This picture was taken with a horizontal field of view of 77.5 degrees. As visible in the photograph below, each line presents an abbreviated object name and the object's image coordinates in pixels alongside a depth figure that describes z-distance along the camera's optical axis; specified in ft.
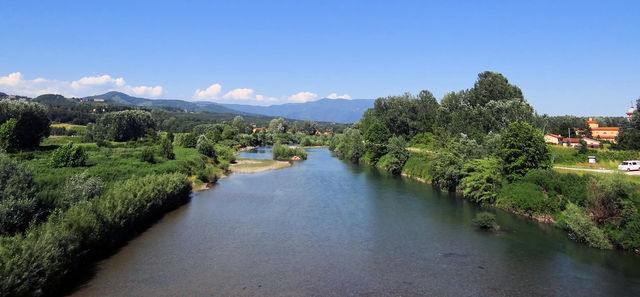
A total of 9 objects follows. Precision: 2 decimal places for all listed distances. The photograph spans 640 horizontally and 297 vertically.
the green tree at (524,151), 117.39
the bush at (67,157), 120.16
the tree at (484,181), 122.42
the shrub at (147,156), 152.05
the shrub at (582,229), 80.02
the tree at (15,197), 62.03
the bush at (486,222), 95.91
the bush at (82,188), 82.24
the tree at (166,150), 176.83
